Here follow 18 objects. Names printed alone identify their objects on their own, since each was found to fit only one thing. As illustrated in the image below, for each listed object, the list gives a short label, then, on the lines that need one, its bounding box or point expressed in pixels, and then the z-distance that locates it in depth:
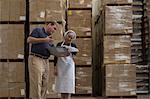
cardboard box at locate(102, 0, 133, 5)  11.16
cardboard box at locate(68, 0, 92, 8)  11.59
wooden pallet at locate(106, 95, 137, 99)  10.75
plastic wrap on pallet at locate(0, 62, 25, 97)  9.64
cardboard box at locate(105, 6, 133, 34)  11.00
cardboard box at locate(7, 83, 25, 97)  9.66
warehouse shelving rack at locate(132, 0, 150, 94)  12.63
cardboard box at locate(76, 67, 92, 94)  11.45
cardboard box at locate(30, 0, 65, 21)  9.71
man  7.79
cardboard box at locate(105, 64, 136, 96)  10.73
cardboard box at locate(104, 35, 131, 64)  10.93
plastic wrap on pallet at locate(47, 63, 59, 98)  9.58
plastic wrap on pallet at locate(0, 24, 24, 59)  9.73
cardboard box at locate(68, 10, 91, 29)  11.53
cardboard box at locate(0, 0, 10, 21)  9.84
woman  8.18
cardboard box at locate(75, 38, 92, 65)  11.51
